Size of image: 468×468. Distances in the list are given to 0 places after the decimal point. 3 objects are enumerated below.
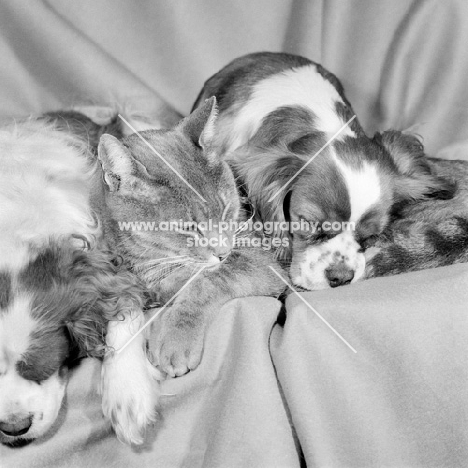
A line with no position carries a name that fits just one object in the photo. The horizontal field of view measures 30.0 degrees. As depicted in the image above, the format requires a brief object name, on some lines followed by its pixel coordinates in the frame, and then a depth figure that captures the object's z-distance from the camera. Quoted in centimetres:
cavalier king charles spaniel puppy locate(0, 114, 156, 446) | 67
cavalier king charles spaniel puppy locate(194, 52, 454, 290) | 79
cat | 72
